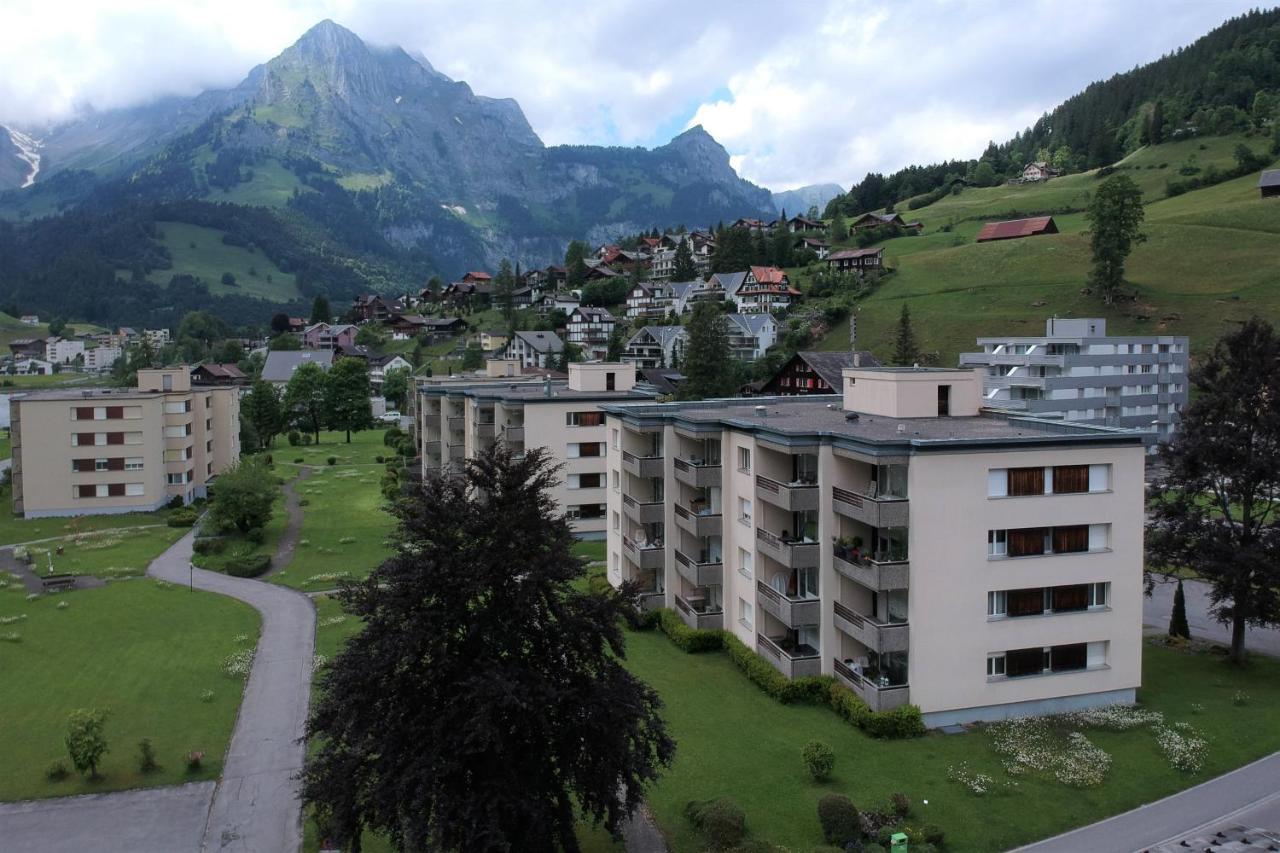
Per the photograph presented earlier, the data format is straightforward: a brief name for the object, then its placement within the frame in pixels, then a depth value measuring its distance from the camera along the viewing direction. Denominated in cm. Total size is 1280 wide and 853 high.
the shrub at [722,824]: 2106
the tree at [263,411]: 10531
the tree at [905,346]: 10012
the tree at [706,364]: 9694
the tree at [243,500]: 5616
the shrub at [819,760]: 2444
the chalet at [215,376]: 14762
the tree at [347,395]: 11150
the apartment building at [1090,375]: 8569
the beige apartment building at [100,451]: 6625
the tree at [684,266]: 17612
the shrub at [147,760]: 2594
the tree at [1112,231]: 11331
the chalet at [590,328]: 15850
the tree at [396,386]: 14638
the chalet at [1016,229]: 15050
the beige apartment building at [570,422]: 5709
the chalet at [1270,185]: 13638
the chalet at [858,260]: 14938
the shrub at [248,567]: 5003
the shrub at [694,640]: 3634
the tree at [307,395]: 11581
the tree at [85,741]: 2470
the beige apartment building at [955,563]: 2781
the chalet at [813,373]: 9375
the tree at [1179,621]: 3719
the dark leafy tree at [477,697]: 1741
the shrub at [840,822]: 2136
